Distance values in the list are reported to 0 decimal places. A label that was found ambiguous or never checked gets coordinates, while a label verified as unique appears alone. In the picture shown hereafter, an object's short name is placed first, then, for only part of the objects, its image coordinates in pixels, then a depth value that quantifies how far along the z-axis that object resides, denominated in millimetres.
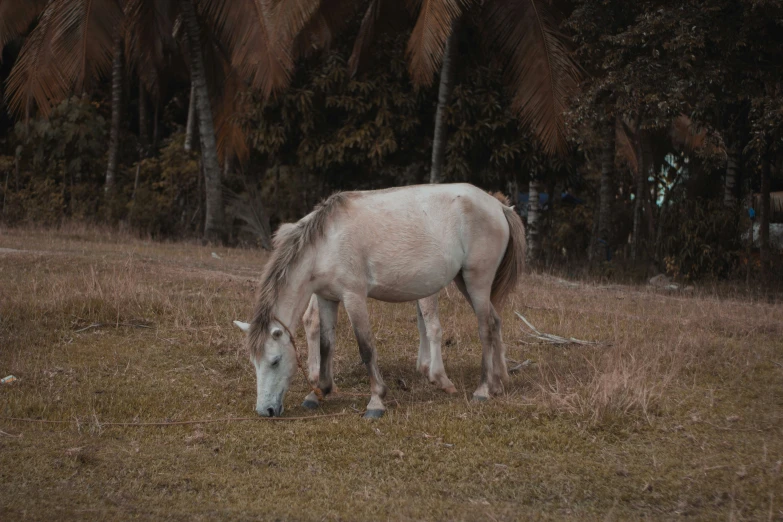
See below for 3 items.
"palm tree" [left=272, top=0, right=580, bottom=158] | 14820
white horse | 7102
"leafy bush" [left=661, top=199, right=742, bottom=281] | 15719
